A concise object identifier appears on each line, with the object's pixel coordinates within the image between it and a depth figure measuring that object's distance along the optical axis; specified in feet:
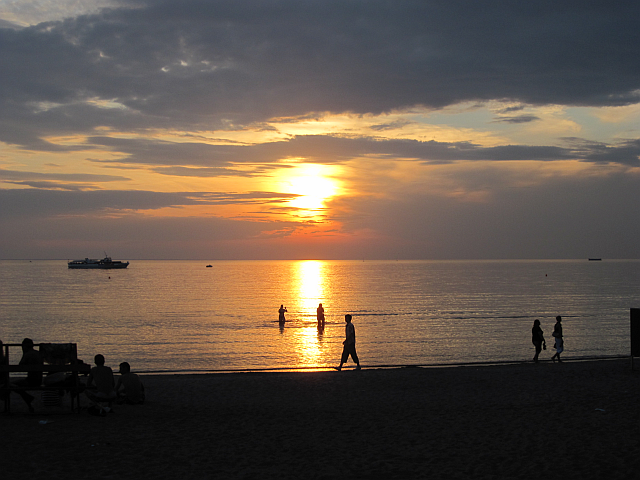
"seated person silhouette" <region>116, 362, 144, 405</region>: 41.91
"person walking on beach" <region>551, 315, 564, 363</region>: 73.00
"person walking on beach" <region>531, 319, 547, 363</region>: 73.26
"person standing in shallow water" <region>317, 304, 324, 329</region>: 141.38
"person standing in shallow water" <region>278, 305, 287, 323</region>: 156.04
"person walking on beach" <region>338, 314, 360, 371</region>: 61.57
